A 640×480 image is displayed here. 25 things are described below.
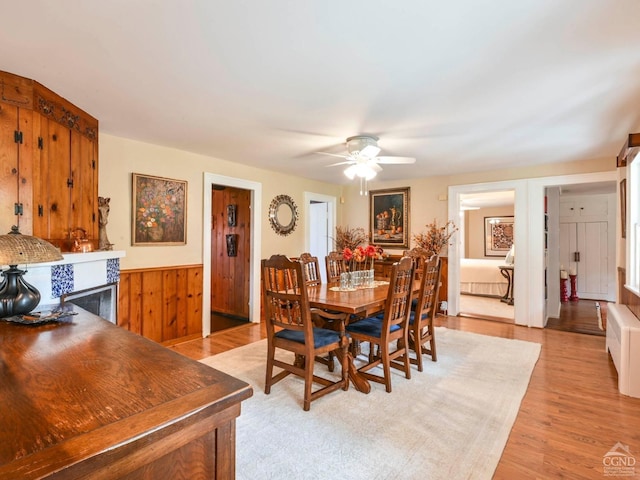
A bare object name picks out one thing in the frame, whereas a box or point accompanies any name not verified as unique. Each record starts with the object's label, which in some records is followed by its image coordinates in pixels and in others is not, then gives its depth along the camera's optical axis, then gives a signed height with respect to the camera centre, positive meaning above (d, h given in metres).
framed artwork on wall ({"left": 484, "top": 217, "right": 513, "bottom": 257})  9.19 +0.19
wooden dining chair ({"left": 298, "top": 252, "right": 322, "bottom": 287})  3.72 -0.32
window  3.22 +0.24
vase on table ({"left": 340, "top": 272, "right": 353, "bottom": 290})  3.30 -0.38
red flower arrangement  3.43 -0.12
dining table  2.57 -0.47
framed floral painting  3.68 +0.35
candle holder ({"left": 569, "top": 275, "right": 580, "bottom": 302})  6.76 -0.91
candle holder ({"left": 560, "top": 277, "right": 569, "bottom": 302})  6.56 -0.91
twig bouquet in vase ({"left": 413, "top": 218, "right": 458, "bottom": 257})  5.43 +0.09
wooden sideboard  0.66 -0.41
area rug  1.81 -1.19
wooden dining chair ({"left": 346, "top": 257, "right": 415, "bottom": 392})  2.66 -0.71
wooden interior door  5.22 -0.22
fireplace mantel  2.23 -0.24
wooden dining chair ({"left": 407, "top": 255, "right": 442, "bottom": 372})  3.01 -0.64
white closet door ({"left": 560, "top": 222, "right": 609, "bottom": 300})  6.68 -0.23
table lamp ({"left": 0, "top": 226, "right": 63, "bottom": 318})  1.67 -0.11
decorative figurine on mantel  3.16 +0.17
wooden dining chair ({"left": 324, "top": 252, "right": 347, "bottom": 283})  3.99 -0.29
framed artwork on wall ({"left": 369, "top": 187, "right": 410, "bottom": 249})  5.96 +0.45
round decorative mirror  5.26 +0.44
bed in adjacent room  6.75 -0.74
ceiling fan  3.35 +0.87
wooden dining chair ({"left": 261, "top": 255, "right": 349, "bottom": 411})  2.40 -0.70
